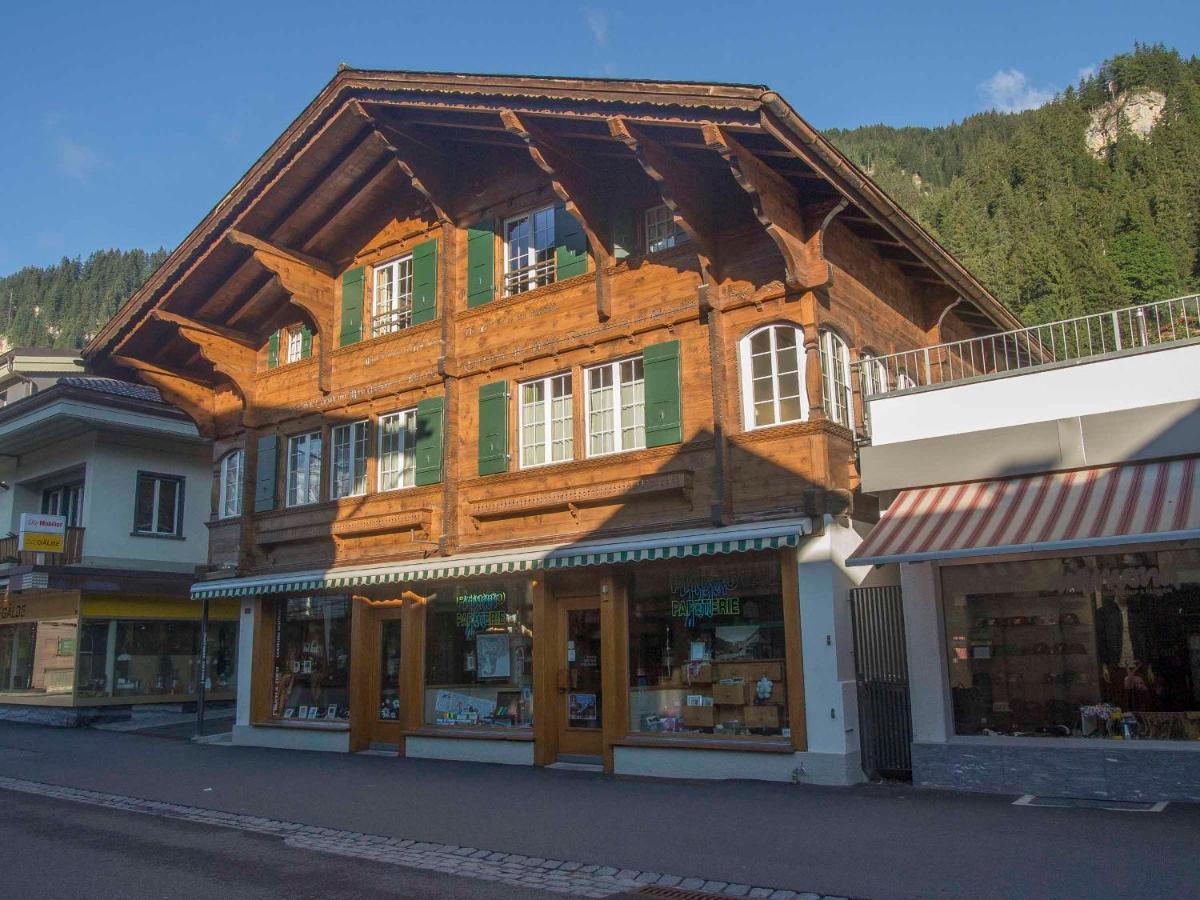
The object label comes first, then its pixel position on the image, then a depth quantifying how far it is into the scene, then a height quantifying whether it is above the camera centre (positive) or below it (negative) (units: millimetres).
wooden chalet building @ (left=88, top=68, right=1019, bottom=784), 13117 +3859
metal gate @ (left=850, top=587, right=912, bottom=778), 12508 -333
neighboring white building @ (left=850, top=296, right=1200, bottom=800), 10859 +969
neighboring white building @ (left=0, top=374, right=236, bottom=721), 25266 +2754
